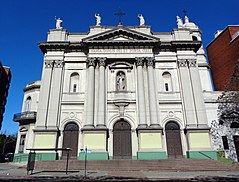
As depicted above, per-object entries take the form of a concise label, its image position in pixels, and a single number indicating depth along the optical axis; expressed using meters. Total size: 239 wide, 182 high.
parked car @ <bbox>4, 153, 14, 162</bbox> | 40.83
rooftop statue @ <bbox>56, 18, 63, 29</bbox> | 29.66
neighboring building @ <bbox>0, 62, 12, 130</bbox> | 47.49
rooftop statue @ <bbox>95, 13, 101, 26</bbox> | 29.89
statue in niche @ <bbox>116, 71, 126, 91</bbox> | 26.72
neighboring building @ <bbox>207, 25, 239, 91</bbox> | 36.12
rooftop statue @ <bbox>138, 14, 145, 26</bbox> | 29.84
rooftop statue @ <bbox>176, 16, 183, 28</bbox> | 30.18
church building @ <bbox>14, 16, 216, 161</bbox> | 23.31
